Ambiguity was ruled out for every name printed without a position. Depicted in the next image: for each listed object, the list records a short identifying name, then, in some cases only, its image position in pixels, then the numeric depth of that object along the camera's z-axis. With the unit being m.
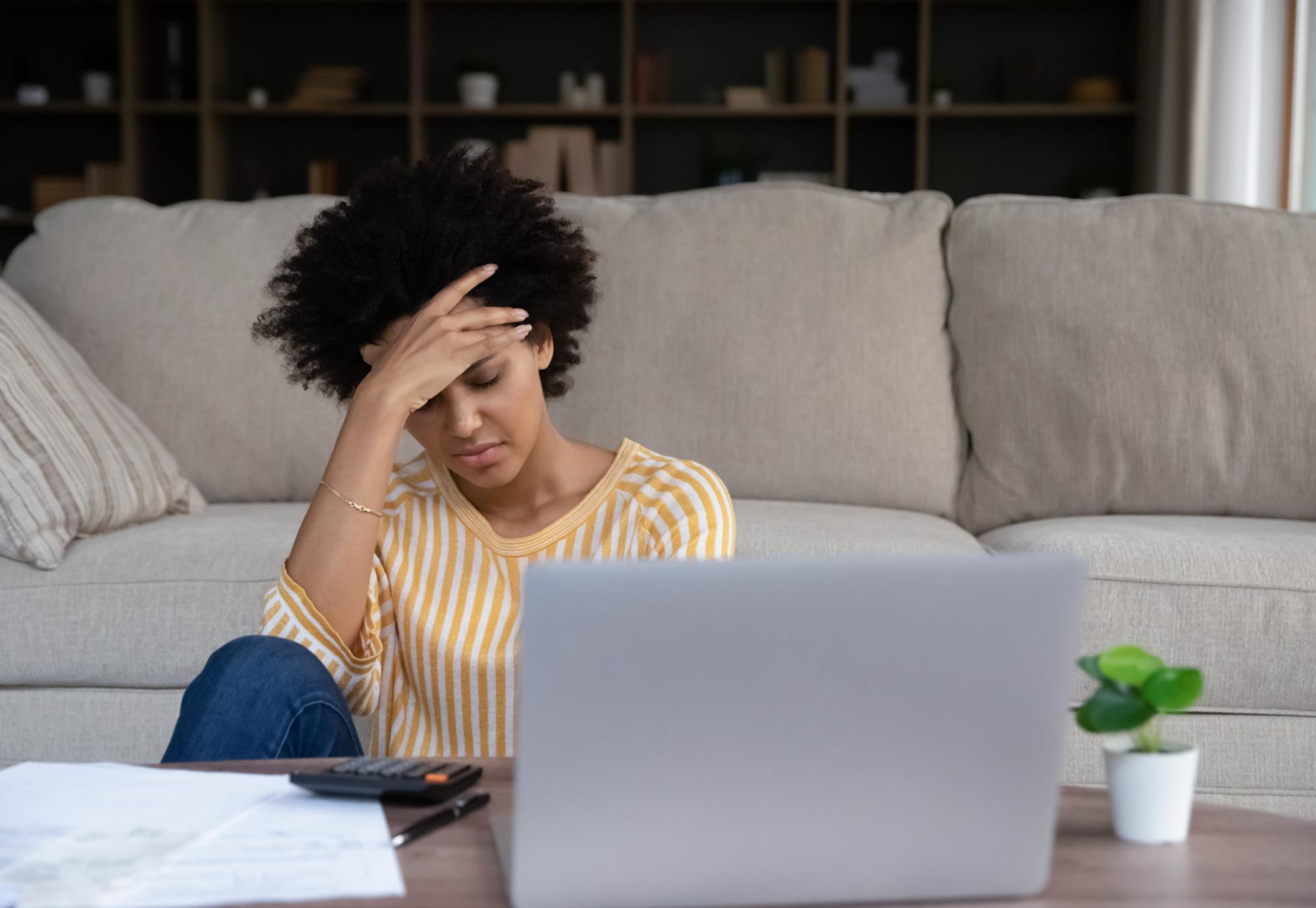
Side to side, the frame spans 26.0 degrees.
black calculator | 2.69
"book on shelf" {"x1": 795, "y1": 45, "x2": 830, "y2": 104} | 10.24
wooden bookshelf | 10.44
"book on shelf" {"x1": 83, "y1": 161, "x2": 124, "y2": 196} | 10.46
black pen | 2.62
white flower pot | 2.61
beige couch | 4.51
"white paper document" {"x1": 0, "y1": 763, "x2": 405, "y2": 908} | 2.50
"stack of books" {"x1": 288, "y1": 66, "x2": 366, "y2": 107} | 10.42
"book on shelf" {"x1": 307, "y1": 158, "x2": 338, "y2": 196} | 10.62
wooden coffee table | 2.52
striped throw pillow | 4.08
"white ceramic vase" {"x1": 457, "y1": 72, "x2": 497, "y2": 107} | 10.42
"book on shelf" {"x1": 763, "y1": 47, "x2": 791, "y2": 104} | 10.43
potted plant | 2.58
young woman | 3.35
